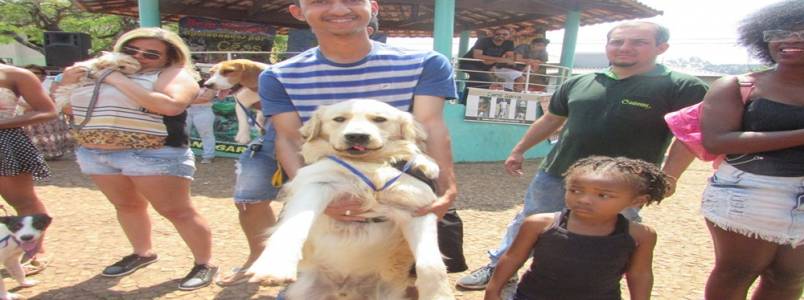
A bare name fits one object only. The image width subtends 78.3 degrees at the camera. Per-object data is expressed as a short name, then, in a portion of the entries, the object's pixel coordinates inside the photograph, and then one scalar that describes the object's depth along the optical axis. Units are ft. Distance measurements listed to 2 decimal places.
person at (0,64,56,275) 11.45
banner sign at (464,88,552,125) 33.68
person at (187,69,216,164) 31.30
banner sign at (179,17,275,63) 44.14
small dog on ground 10.96
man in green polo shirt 9.96
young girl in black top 7.44
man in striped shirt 7.98
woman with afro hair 7.59
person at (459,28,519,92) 35.91
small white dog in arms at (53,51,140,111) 10.87
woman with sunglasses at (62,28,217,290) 10.91
